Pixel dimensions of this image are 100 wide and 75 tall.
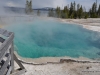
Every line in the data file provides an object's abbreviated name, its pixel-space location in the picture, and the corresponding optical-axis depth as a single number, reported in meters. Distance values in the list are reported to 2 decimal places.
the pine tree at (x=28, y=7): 20.79
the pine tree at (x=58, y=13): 21.58
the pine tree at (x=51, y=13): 22.68
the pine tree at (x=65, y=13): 20.96
